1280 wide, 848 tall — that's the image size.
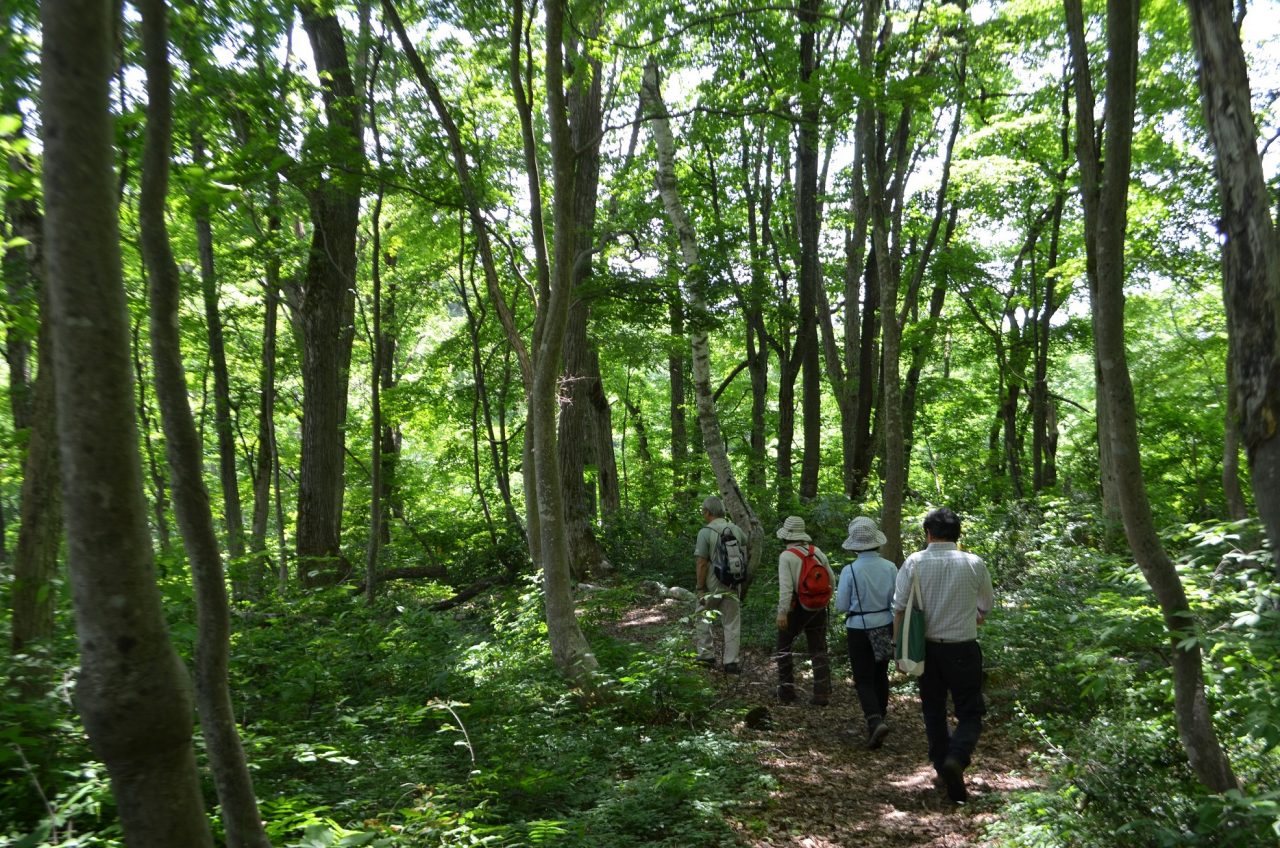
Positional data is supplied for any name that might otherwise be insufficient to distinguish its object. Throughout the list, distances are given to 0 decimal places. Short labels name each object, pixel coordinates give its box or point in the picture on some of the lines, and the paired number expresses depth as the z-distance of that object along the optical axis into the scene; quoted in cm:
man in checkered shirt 559
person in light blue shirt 667
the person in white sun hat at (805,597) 756
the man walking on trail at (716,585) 843
